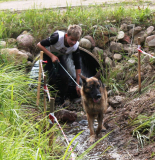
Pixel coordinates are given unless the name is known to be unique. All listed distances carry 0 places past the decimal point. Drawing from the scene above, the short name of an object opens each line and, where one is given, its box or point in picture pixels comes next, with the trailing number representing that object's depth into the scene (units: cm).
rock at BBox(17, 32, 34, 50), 870
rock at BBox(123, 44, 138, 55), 825
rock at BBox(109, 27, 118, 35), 873
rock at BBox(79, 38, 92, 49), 859
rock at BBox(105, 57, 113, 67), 839
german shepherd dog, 556
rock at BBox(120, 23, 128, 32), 886
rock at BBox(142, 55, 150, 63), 738
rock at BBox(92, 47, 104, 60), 864
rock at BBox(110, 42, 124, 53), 851
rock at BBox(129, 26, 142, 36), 866
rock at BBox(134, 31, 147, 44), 840
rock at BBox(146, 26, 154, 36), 832
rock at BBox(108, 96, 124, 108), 702
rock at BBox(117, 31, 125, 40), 862
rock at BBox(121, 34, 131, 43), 864
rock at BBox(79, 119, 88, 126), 674
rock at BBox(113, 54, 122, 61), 842
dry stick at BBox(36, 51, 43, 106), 585
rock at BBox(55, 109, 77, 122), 659
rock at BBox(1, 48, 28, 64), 739
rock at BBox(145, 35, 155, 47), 772
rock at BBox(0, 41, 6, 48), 754
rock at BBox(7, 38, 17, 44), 861
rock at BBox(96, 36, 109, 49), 879
